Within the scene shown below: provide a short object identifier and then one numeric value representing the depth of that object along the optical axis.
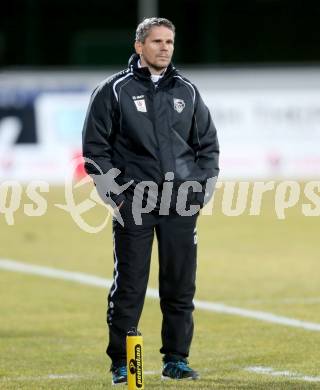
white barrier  43.94
